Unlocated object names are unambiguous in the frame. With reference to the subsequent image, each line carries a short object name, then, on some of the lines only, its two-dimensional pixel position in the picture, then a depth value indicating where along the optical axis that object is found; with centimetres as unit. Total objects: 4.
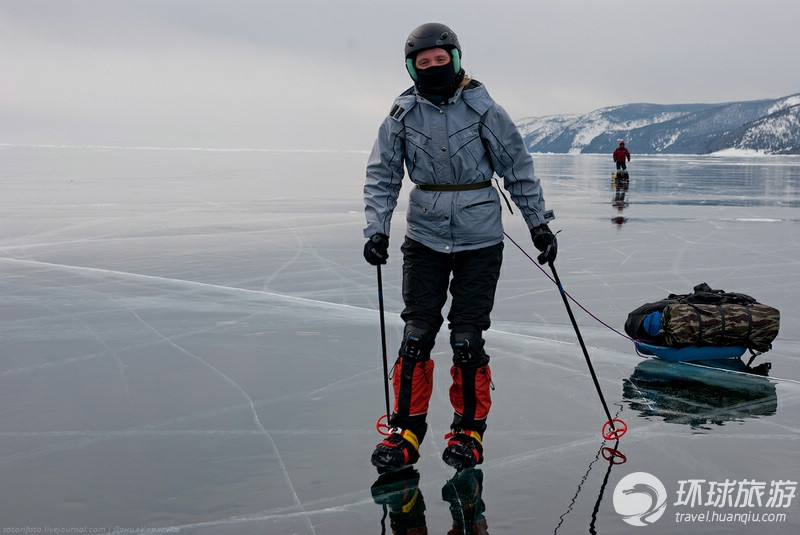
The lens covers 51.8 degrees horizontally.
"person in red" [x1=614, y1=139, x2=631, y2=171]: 2955
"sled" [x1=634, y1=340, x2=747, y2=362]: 572
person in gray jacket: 393
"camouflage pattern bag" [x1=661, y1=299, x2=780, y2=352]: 569
